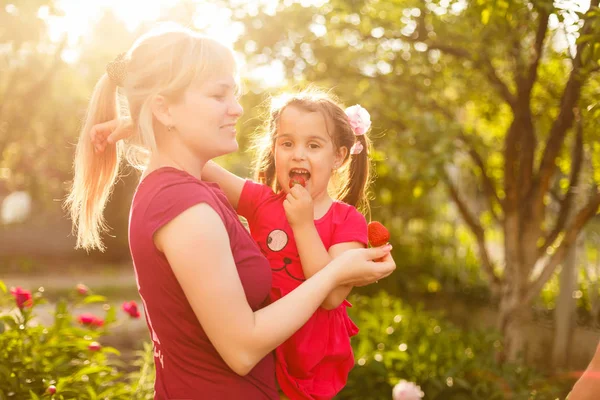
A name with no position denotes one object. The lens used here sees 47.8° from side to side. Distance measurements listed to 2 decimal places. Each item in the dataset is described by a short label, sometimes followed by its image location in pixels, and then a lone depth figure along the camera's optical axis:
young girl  2.04
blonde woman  1.62
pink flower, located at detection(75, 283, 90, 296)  3.89
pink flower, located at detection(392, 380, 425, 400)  3.60
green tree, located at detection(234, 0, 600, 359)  5.09
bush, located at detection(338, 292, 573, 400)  4.58
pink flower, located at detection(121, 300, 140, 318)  3.97
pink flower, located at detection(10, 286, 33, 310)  3.46
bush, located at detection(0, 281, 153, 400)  3.17
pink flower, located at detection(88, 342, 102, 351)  3.46
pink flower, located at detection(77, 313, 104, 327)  3.83
